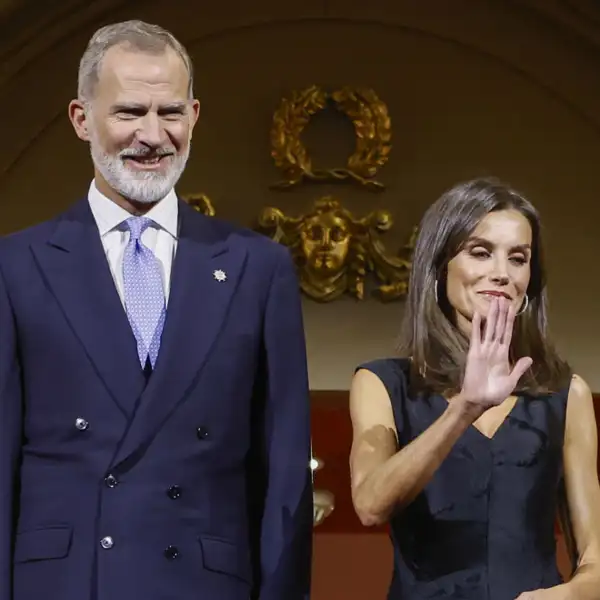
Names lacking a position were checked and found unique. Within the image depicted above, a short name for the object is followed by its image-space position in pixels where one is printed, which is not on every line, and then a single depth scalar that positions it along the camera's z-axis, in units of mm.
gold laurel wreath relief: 11539
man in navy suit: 8629
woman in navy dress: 8821
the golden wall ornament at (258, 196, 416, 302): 11588
